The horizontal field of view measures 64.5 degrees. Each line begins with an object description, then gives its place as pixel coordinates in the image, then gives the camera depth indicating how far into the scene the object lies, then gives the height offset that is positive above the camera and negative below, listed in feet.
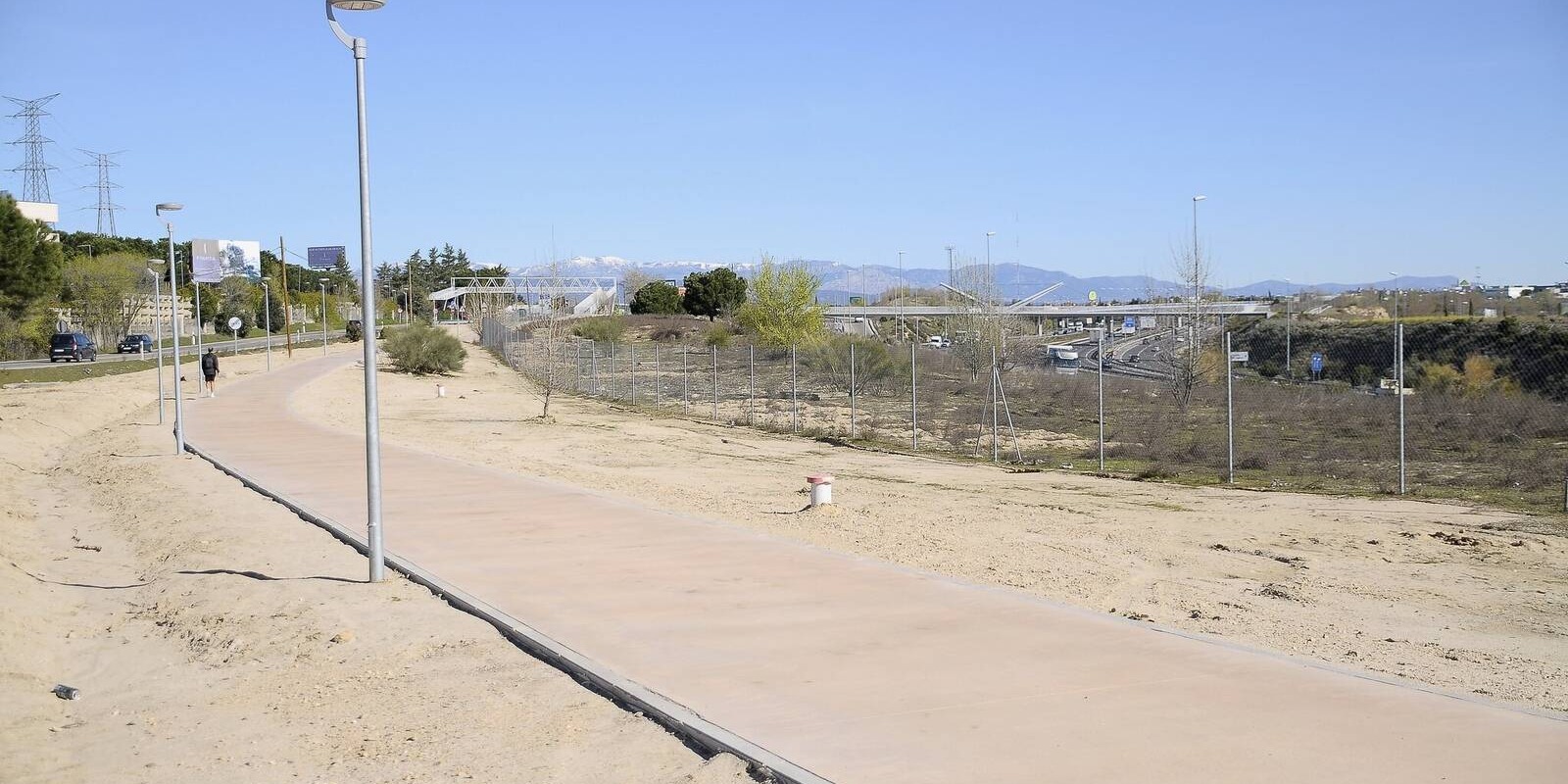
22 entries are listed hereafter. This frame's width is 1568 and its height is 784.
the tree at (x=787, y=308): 217.56 +5.68
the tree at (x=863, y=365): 121.08 -2.71
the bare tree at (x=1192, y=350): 100.48 -1.41
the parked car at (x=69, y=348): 208.33 +0.37
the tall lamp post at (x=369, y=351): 34.42 -0.15
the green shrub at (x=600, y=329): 234.13 +2.36
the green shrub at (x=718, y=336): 236.04 +0.69
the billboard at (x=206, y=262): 102.27 +7.83
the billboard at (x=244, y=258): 460.96 +36.86
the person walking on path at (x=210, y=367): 126.31 -1.94
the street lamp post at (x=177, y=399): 77.20 -3.20
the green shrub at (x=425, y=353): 182.29 -1.16
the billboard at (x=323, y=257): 319.88 +24.80
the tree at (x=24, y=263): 202.39 +14.91
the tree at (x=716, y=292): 346.74 +13.39
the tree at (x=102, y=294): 271.28 +12.44
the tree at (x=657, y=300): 372.79 +12.37
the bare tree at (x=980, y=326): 145.69 +1.22
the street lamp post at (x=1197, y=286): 116.04 +4.65
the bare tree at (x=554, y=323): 118.04 +2.16
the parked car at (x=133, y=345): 239.50 +0.84
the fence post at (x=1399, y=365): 56.53 -1.62
